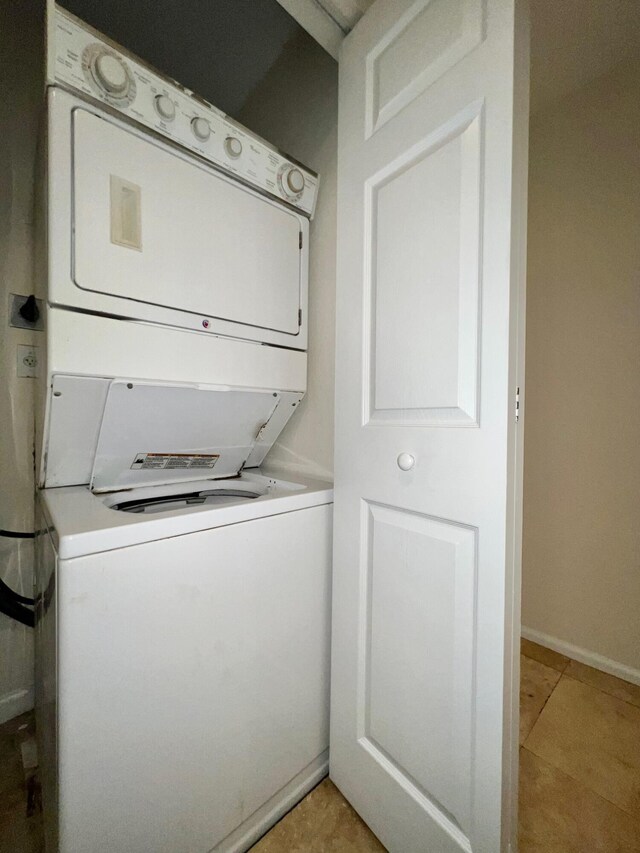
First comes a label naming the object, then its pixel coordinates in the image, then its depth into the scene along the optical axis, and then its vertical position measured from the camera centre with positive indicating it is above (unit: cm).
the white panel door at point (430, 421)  81 +0
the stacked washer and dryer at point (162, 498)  79 -25
